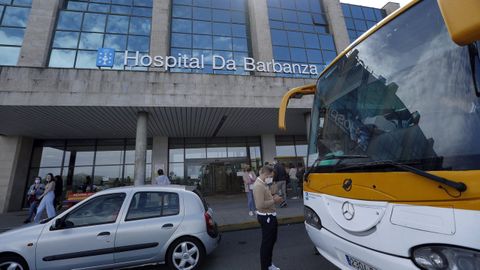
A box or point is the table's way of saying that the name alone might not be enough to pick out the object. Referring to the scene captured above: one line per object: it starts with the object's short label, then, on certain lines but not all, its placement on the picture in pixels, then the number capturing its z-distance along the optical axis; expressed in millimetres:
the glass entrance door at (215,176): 16484
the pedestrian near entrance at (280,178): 9702
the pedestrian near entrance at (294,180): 12750
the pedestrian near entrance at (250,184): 8598
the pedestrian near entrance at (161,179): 8576
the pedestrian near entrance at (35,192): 9588
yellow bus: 1459
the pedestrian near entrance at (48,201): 7288
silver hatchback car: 3672
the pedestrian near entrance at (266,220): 3488
